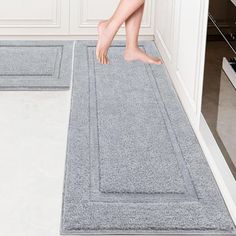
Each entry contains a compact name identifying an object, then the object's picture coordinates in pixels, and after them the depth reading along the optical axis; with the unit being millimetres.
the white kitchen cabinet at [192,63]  2448
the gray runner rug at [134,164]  2170
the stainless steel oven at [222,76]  2359
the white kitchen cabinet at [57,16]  4426
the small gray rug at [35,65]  3611
